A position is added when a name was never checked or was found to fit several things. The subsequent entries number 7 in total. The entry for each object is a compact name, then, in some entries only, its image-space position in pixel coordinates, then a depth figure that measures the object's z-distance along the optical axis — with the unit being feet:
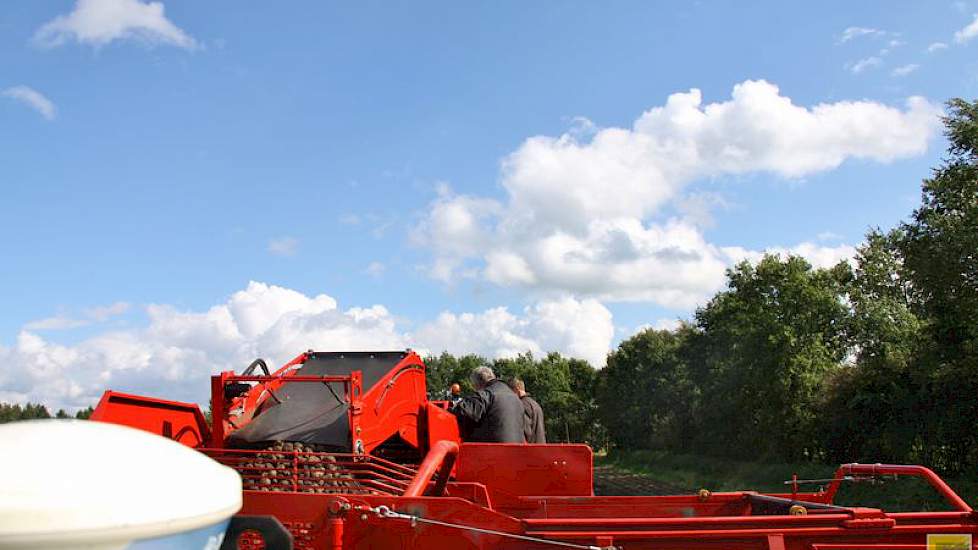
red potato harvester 14.46
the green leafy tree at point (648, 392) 146.20
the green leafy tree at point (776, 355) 99.19
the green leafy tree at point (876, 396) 74.84
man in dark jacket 25.41
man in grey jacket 28.27
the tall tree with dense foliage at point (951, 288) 65.31
